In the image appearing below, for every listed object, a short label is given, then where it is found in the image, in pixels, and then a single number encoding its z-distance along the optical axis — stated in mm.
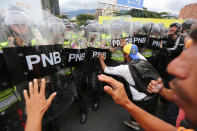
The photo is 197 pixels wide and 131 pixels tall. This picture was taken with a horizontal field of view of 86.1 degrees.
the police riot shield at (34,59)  951
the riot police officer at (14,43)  1181
